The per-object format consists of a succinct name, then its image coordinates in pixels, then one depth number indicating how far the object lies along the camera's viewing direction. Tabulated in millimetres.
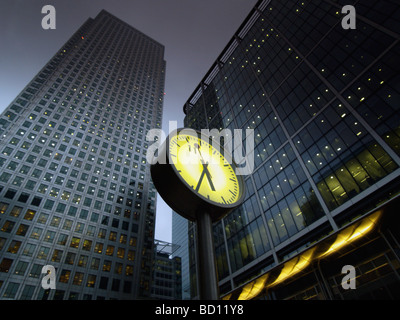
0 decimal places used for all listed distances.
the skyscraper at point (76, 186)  42000
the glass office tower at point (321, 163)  21844
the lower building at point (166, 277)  82688
